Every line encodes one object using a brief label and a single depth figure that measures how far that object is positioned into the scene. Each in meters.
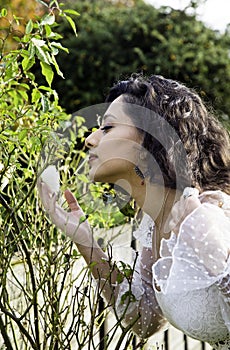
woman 1.88
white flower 2.07
